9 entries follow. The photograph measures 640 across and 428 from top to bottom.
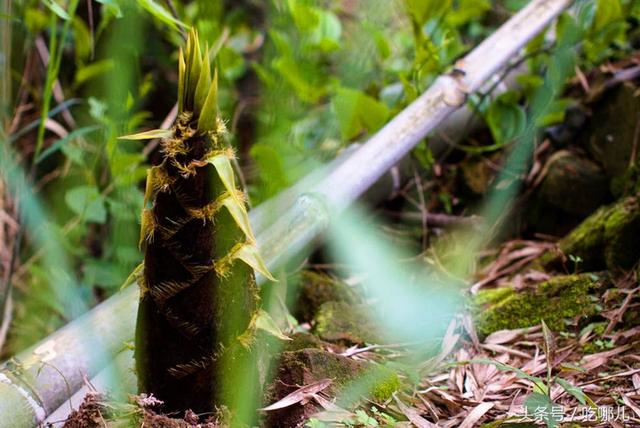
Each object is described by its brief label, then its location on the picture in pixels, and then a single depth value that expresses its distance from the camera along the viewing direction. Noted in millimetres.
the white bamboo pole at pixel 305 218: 1243
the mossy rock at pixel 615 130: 1618
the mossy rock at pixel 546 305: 1371
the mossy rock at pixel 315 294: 1490
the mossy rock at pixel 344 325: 1369
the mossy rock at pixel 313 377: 1194
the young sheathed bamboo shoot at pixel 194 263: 1109
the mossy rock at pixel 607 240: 1421
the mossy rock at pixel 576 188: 1637
